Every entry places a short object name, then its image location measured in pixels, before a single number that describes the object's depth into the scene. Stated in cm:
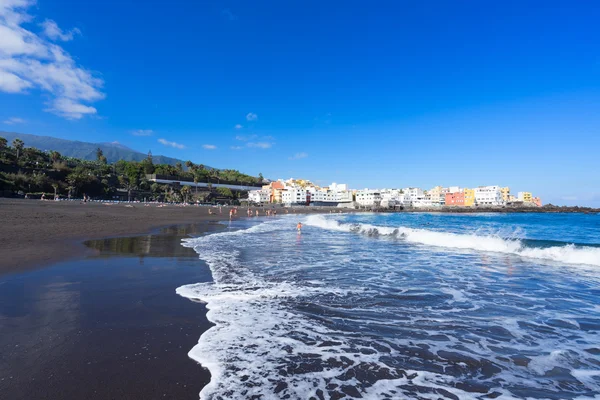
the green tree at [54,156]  7616
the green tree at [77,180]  6244
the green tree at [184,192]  9106
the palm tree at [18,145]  7012
